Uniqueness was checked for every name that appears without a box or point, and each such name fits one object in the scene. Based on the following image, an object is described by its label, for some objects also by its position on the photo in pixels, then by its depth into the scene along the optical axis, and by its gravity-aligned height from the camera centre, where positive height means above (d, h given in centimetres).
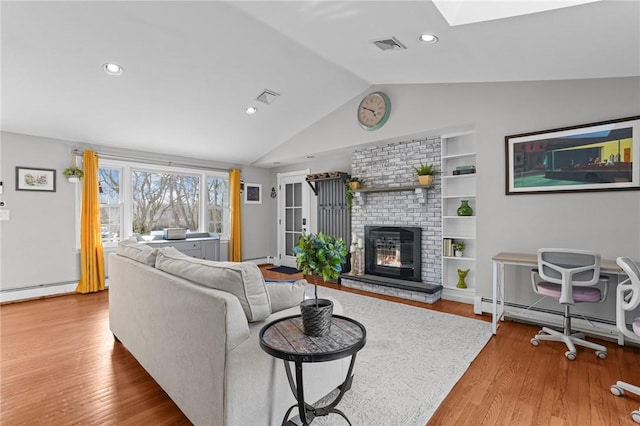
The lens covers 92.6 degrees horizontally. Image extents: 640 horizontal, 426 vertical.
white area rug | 187 -123
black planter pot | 154 -55
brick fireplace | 440 +3
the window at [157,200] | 509 +22
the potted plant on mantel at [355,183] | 511 +47
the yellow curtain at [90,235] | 463 -36
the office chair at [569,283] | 258 -64
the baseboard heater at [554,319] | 295 -114
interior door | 657 -1
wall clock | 451 +152
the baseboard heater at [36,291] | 413 -113
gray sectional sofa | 147 -71
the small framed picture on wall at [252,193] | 689 +41
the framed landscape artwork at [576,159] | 283 +52
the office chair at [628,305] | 201 -66
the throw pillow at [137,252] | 238 -35
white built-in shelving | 415 -1
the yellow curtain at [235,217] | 649 -13
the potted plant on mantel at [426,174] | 428 +51
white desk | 263 -51
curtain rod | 490 +90
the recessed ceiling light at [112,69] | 325 +154
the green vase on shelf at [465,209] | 406 +2
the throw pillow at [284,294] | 189 -52
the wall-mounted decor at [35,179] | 425 +46
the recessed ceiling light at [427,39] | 261 +150
